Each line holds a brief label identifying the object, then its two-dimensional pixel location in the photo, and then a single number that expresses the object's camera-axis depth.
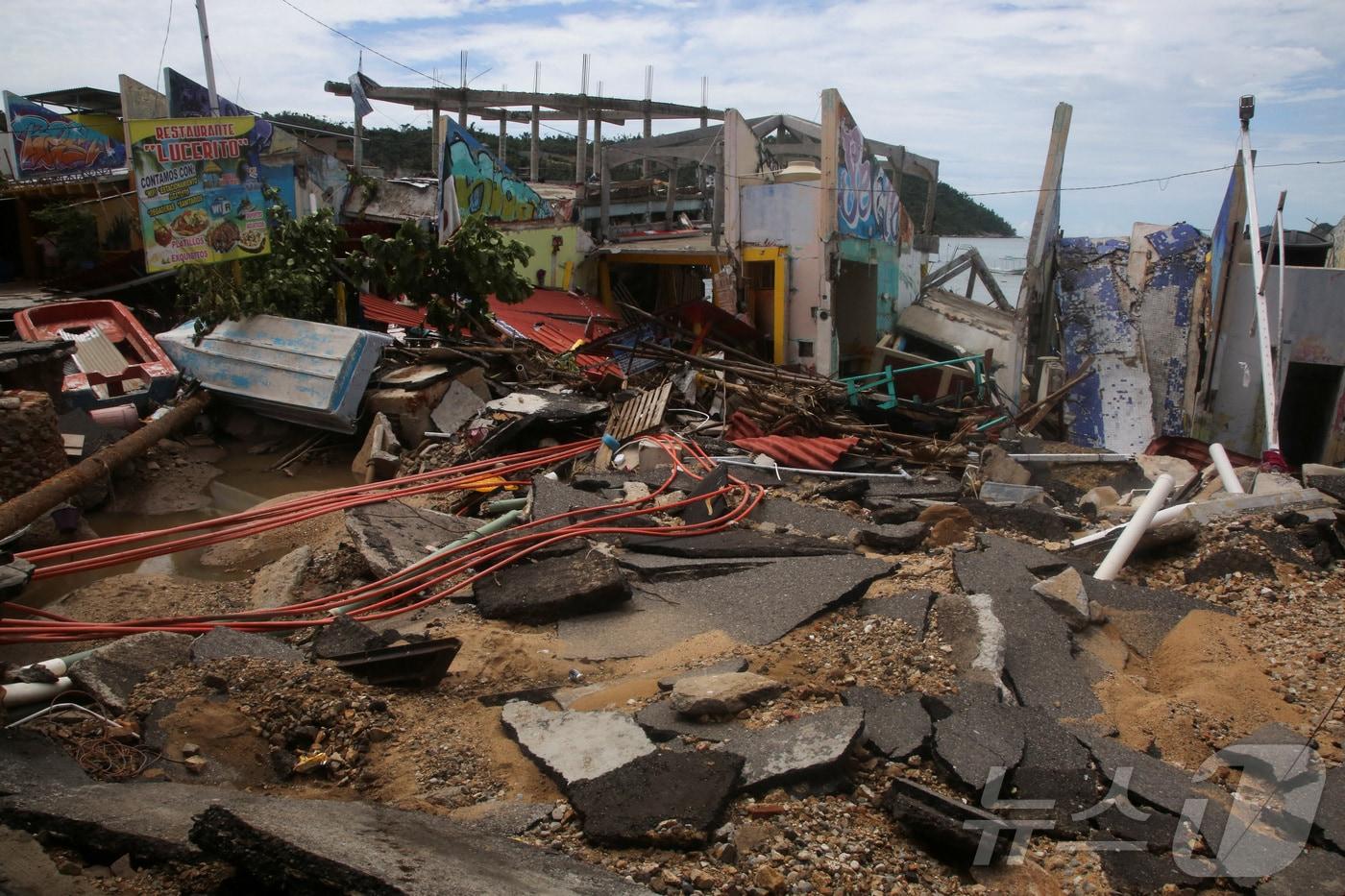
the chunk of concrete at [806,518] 6.96
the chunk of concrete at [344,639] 4.55
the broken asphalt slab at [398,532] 6.09
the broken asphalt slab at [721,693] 3.76
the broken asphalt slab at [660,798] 2.98
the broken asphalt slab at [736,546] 6.17
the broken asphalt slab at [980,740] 3.39
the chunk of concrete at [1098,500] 7.47
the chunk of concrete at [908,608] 4.77
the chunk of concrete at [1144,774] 3.33
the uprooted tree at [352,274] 10.59
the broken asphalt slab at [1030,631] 4.16
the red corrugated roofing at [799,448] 8.78
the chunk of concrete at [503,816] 3.11
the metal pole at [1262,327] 7.28
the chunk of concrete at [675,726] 3.65
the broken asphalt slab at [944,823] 2.98
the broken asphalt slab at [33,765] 3.10
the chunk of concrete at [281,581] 6.04
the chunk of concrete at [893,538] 6.34
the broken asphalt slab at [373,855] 2.32
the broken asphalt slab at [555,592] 5.26
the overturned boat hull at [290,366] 9.79
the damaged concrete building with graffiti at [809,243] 14.70
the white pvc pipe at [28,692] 3.64
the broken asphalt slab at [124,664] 3.90
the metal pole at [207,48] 13.15
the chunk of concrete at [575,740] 3.42
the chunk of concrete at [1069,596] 4.79
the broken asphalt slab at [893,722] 3.56
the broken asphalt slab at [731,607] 4.98
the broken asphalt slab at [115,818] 2.55
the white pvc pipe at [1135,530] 5.54
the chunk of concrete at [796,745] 3.29
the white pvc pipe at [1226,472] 6.64
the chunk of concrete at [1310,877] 2.93
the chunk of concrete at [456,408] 10.21
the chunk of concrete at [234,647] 4.43
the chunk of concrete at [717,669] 4.18
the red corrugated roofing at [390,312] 13.41
